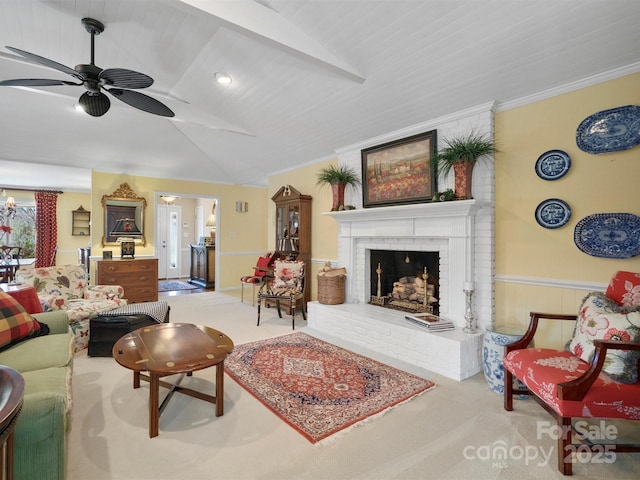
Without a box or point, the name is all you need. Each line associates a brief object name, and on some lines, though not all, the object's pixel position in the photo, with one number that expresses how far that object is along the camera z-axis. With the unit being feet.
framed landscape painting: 11.97
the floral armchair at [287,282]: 15.48
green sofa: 4.71
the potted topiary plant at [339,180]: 14.96
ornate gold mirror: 20.17
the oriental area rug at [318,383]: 7.35
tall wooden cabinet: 17.81
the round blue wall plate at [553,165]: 8.95
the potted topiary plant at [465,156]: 10.14
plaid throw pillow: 7.52
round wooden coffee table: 6.63
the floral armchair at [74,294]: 11.48
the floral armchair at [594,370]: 5.78
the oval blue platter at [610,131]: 7.89
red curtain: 26.89
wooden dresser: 18.43
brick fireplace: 9.96
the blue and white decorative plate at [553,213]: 8.94
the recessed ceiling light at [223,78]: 12.21
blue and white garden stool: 8.52
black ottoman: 10.99
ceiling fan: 7.64
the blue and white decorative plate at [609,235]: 7.84
